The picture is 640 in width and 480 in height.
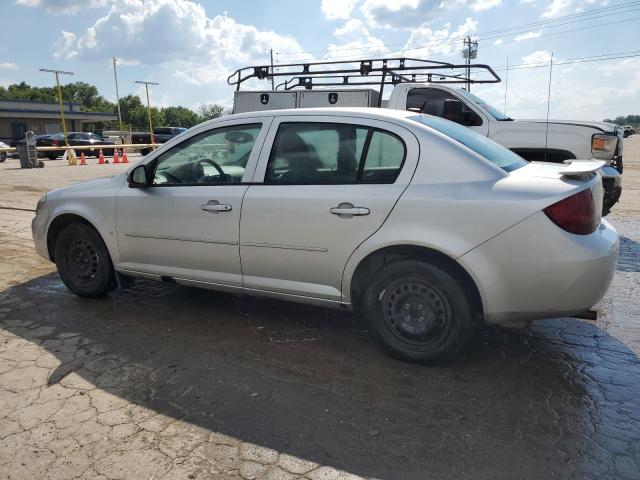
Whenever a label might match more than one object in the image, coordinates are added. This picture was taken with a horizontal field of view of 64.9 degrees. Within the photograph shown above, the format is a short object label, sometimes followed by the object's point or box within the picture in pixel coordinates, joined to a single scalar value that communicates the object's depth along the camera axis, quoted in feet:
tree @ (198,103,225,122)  334.81
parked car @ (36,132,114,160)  105.73
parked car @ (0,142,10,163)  88.81
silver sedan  9.99
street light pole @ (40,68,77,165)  83.12
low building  193.47
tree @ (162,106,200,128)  372.17
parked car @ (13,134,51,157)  106.42
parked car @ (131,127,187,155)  114.01
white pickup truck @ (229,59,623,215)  22.08
